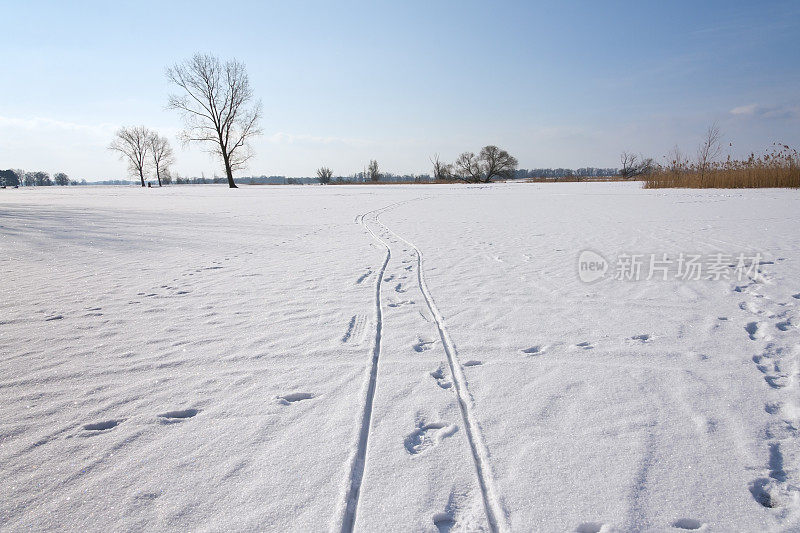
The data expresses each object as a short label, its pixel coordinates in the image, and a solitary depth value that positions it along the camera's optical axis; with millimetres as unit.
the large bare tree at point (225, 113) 35844
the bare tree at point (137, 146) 54506
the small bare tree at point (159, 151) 57884
